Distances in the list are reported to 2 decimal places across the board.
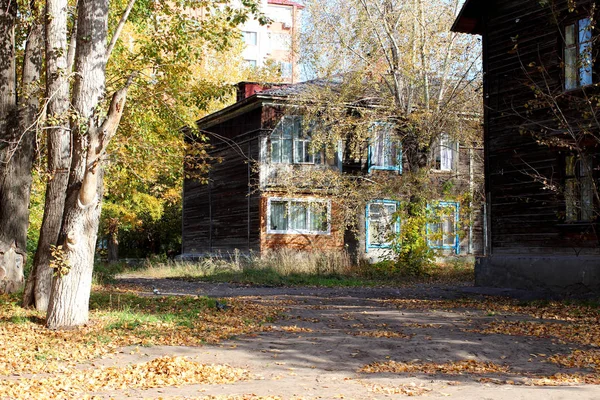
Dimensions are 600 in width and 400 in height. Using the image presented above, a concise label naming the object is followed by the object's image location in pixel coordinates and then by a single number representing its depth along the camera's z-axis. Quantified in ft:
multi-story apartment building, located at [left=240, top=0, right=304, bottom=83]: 275.18
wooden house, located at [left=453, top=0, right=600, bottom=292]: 58.23
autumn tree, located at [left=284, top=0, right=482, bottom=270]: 88.79
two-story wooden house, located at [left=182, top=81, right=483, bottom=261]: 101.24
